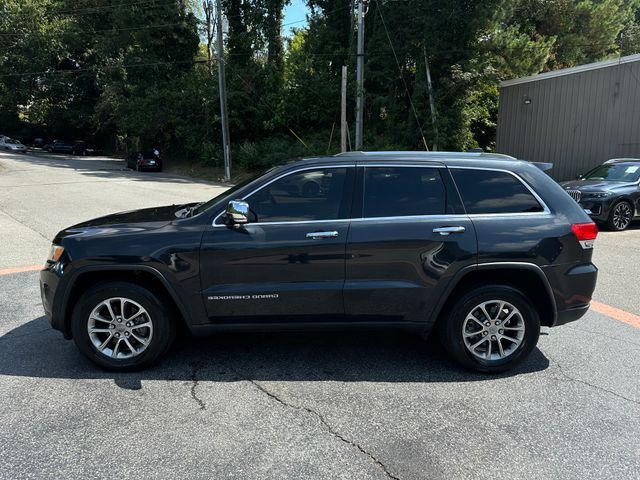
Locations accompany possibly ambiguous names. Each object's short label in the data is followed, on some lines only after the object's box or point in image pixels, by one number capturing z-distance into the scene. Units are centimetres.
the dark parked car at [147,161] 3017
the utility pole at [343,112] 2000
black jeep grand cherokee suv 371
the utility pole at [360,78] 2019
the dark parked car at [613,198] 1034
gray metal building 1644
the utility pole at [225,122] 2517
